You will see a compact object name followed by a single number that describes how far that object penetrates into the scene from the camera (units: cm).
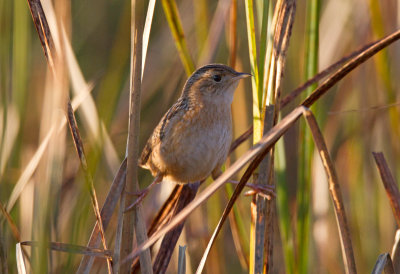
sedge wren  273
